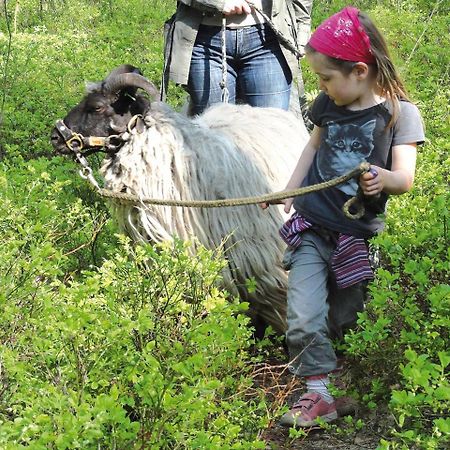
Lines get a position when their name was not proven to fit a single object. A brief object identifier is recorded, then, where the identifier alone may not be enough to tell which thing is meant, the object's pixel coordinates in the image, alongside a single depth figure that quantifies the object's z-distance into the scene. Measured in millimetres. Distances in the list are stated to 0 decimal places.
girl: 3758
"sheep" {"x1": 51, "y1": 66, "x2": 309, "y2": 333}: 4648
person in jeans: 5234
